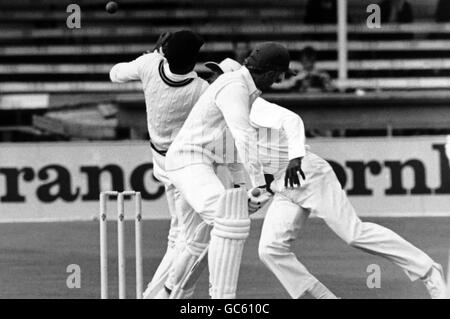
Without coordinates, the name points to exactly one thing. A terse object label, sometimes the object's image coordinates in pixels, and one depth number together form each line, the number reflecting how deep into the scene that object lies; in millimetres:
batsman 9703
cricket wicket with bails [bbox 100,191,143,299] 10484
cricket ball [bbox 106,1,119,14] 12740
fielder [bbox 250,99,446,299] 10680
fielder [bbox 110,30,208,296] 11094
